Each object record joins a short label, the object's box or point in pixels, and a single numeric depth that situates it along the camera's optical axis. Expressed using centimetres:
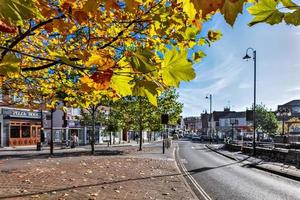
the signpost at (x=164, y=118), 1917
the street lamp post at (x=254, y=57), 1949
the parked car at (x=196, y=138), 5975
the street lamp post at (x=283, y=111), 2931
